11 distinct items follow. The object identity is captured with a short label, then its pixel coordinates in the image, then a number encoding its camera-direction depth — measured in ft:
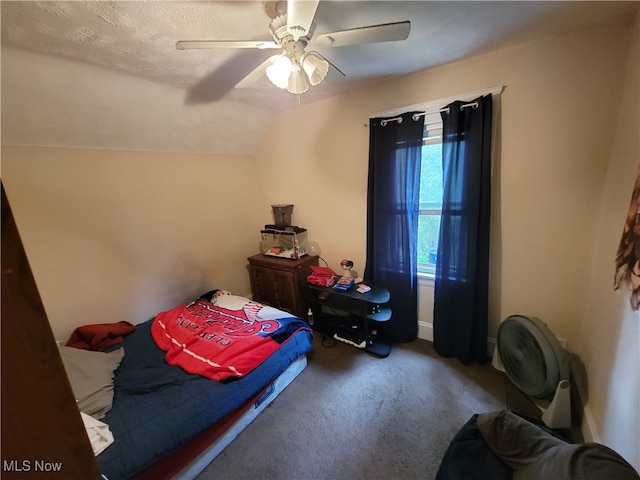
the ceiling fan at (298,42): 3.34
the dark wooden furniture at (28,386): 1.43
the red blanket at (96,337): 6.52
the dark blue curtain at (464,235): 6.03
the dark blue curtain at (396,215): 7.01
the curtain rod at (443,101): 5.89
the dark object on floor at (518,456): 2.96
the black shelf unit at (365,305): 7.30
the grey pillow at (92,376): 4.79
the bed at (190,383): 4.21
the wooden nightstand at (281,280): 8.82
